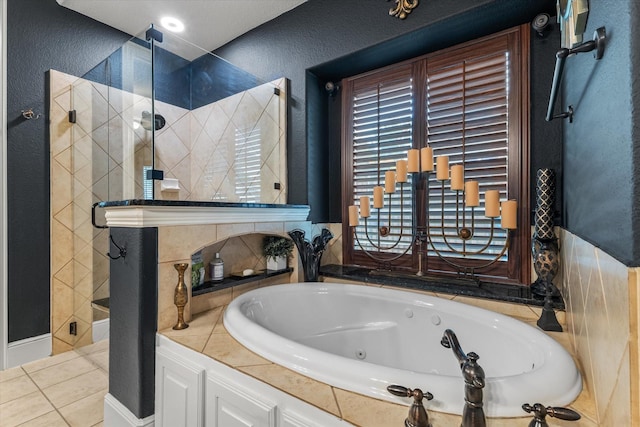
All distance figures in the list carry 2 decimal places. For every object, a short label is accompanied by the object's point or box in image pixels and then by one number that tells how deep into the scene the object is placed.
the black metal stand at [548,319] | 1.27
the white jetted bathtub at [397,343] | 0.80
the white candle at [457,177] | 1.72
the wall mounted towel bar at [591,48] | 0.64
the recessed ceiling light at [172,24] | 2.43
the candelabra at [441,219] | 1.65
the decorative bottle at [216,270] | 1.85
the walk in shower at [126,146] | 2.01
